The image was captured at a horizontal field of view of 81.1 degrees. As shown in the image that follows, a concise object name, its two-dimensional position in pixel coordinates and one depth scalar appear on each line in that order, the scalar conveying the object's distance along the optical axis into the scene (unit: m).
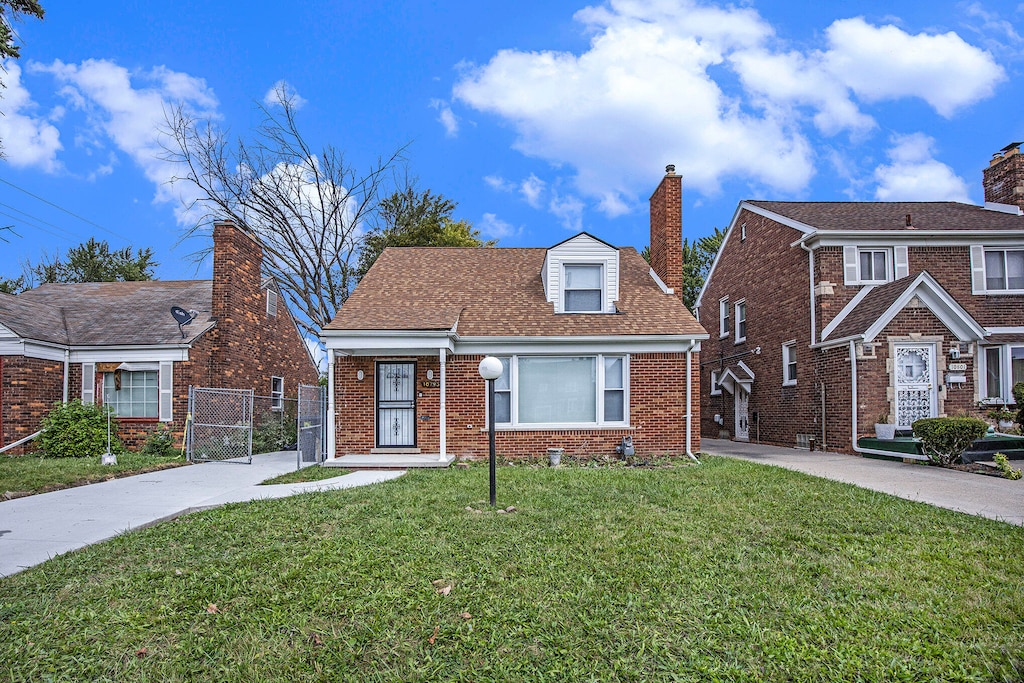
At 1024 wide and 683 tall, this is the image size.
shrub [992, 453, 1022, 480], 10.23
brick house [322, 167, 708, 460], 12.89
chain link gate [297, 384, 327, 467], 12.79
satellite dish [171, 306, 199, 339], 14.80
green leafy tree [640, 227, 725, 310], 37.25
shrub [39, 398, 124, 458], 13.50
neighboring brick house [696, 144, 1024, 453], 14.12
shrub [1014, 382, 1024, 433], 11.65
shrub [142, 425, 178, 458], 14.07
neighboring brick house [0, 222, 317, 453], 13.77
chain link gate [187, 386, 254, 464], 13.97
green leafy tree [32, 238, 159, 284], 33.41
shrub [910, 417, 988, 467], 11.41
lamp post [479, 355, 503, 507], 7.96
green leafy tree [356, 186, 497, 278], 26.39
